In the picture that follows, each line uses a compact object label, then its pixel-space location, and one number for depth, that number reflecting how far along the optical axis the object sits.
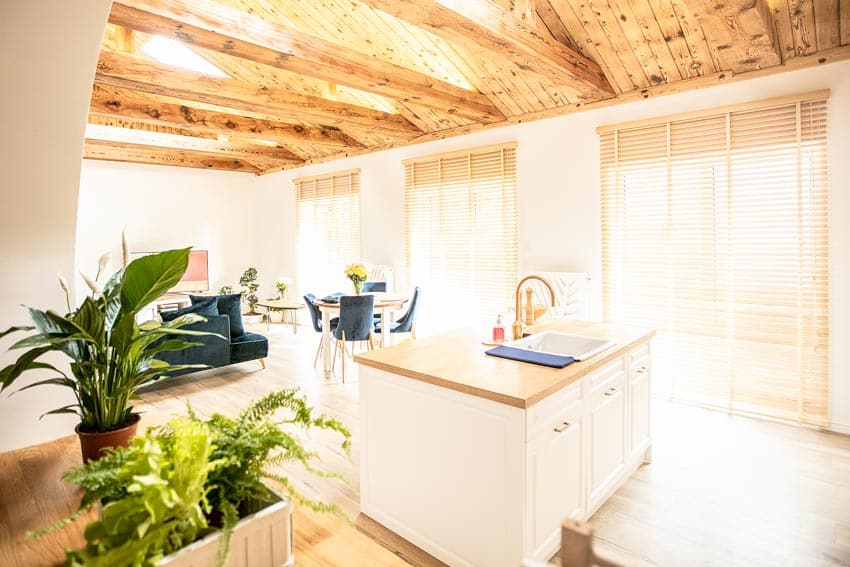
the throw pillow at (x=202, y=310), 4.46
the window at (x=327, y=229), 7.23
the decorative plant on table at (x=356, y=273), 5.46
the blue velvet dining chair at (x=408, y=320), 5.54
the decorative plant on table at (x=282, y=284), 7.50
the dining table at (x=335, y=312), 5.12
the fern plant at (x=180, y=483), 0.75
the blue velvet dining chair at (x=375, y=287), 6.39
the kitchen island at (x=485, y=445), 1.84
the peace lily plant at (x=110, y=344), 1.18
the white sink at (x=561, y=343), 2.64
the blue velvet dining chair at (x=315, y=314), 5.48
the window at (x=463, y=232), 5.40
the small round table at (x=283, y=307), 7.13
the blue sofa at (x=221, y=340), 4.61
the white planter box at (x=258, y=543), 0.82
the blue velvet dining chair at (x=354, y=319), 4.83
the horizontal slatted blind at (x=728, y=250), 3.58
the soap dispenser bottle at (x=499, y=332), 2.59
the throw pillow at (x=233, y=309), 5.02
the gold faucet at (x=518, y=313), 2.63
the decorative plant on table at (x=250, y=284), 8.49
